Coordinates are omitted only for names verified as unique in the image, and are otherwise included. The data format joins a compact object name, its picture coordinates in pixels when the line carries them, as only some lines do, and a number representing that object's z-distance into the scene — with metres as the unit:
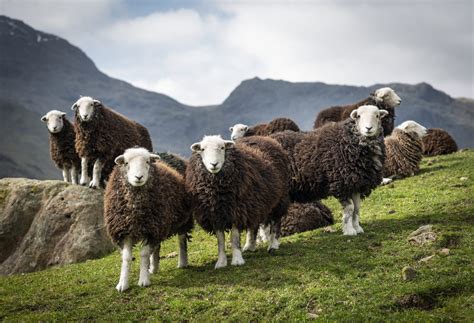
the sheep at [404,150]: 21.84
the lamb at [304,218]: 16.16
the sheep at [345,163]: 14.40
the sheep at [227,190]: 12.49
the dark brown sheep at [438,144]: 27.05
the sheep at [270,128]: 25.55
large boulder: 18.06
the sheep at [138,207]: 11.59
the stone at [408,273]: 10.20
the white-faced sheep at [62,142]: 19.73
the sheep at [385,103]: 24.48
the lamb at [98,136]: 17.80
